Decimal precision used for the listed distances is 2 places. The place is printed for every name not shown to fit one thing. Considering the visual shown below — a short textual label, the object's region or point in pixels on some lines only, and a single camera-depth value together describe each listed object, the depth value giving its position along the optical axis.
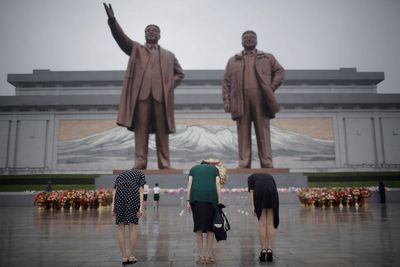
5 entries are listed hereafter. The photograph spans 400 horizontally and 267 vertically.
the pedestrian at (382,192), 13.93
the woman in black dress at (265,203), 4.31
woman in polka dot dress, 4.11
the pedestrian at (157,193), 11.39
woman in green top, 4.11
